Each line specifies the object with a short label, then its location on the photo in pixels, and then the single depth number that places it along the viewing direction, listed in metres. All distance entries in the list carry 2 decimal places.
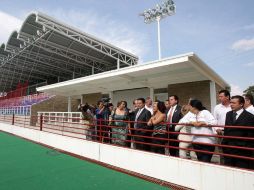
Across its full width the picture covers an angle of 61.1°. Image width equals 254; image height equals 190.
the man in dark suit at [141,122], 5.39
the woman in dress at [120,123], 5.96
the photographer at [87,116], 7.36
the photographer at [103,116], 6.75
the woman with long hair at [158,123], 4.79
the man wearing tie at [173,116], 4.86
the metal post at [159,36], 19.40
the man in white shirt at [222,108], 4.51
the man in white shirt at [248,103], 4.32
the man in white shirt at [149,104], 5.89
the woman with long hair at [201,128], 4.05
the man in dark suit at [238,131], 3.53
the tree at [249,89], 43.92
